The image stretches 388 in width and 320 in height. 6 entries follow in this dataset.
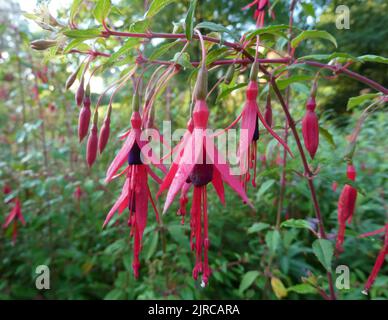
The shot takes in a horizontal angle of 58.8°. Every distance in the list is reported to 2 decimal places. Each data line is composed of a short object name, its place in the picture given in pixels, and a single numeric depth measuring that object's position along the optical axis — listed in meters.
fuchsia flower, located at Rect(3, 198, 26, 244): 0.31
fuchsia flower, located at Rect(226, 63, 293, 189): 0.10
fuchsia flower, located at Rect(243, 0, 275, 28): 0.18
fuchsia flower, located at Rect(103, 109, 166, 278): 0.11
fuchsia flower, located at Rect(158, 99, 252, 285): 0.09
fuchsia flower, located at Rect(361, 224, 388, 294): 0.13
